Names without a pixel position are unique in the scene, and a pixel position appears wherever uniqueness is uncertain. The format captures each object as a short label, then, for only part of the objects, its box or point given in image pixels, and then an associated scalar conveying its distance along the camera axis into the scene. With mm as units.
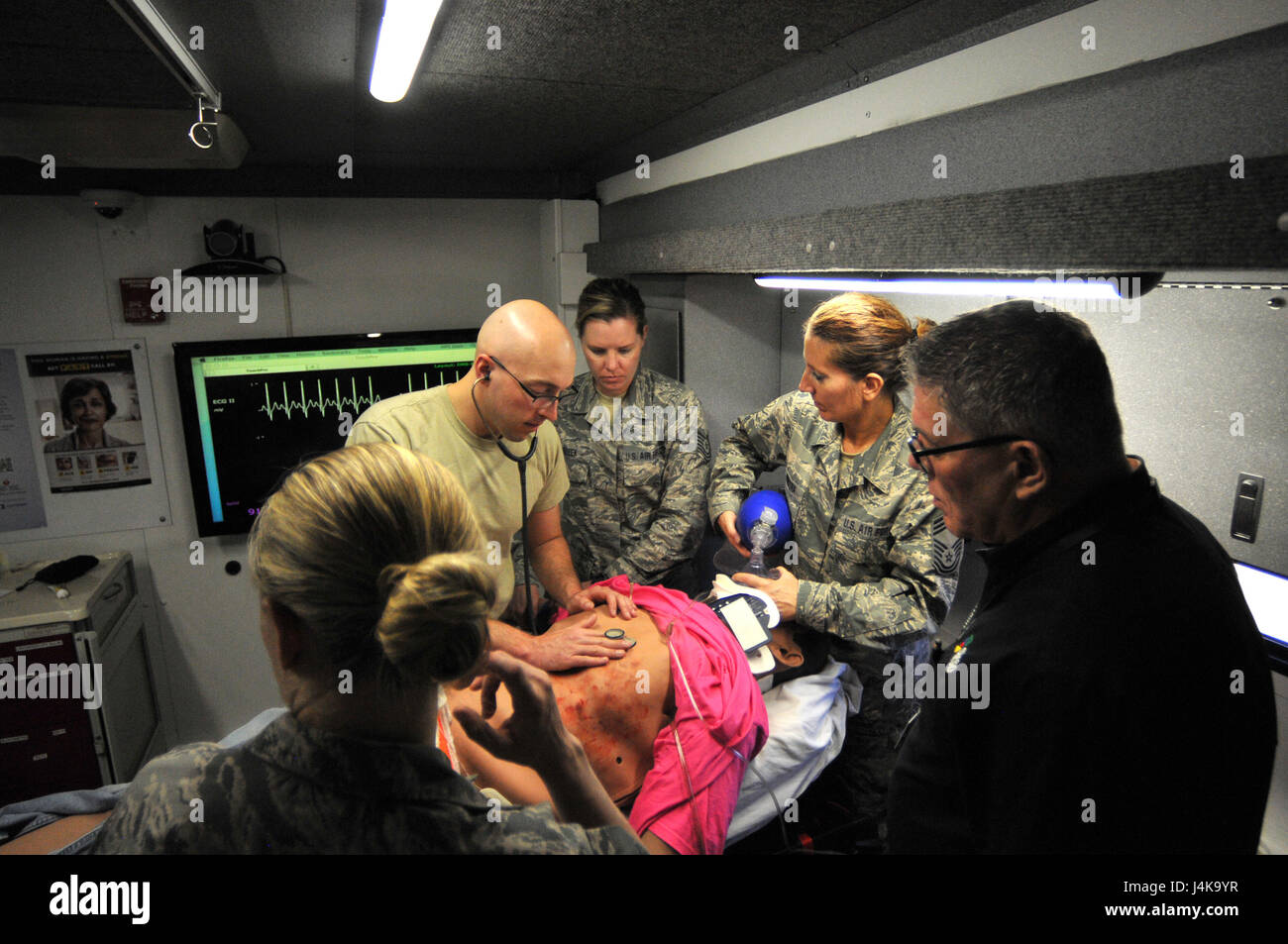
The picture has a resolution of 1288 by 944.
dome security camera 2582
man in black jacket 903
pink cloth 1350
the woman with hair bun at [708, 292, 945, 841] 1732
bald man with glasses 1627
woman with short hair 2365
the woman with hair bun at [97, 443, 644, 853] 681
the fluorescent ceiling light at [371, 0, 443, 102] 1112
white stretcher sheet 1602
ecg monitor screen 2885
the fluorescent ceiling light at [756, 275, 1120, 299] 1158
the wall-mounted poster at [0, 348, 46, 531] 2707
